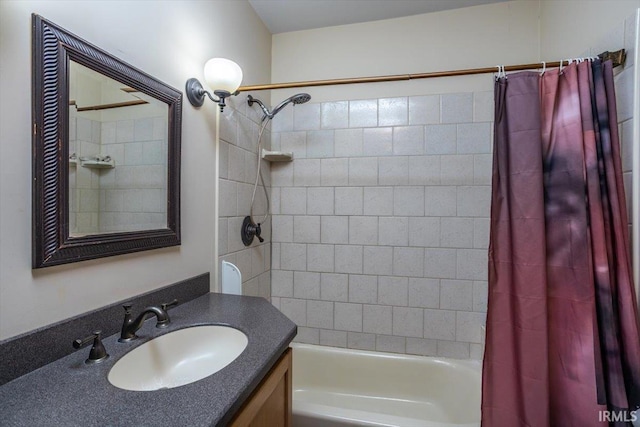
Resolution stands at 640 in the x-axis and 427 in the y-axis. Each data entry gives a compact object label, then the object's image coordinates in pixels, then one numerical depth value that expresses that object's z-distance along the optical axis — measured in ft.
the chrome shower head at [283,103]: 5.38
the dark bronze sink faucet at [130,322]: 3.02
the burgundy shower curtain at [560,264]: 3.34
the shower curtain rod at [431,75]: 3.68
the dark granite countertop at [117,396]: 1.89
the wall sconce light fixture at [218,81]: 4.25
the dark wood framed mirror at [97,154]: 2.53
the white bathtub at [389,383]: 5.72
